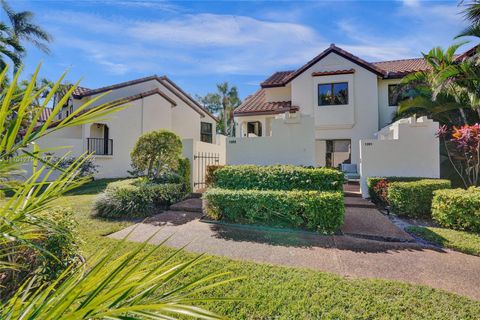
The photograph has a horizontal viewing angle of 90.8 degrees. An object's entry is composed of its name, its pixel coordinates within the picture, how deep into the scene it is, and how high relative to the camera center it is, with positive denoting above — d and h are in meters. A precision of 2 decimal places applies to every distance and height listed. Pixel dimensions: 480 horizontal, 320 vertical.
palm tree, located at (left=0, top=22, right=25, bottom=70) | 12.77 +6.96
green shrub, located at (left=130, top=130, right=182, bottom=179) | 9.33 +0.48
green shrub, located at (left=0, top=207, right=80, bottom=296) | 3.32 -1.45
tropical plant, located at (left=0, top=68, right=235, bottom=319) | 0.86 -0.45
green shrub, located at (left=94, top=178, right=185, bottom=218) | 7.48 -1.13
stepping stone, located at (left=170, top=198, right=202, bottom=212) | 7.87 -1.39
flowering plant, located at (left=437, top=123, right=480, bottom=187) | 7.50 +0.61
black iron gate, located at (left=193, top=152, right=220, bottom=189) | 10.18 -0.04
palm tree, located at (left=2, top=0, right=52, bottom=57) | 18.80 +11.19
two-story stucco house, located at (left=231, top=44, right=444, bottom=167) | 14.45 +3.94
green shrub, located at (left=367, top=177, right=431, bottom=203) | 8.77 -0.61
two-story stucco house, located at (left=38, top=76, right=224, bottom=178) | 16.53 +3.20
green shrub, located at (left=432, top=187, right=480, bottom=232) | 5.84 -1.14
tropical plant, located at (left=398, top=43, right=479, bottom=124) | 8.92 +3.28
